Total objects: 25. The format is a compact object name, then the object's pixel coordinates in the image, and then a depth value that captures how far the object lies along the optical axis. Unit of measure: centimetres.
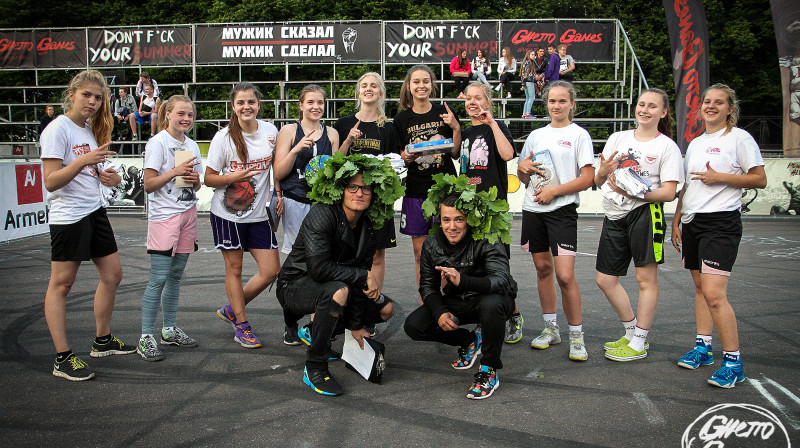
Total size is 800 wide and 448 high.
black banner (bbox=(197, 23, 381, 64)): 1767
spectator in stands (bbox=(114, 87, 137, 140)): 1819
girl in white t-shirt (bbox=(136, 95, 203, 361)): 460
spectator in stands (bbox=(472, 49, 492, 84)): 1658
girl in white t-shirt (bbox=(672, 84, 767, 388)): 410
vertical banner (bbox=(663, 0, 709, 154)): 1332
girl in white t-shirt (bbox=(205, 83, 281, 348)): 480
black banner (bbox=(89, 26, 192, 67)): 1853
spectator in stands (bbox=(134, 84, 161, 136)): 1736
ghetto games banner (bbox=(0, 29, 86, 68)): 1911
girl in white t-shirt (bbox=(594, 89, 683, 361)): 445
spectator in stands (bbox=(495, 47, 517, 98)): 1691
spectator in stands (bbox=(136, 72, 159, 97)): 1738
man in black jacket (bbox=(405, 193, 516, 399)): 395
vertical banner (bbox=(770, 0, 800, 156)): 1264
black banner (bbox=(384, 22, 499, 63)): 1748
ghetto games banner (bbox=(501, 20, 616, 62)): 1720
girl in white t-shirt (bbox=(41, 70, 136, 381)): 403
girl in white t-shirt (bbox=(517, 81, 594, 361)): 459
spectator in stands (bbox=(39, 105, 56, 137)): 1791
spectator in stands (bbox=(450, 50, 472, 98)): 1627
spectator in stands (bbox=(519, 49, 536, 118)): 1666
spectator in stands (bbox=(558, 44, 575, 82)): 1625
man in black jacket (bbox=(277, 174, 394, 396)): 397
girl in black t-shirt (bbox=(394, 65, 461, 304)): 504
